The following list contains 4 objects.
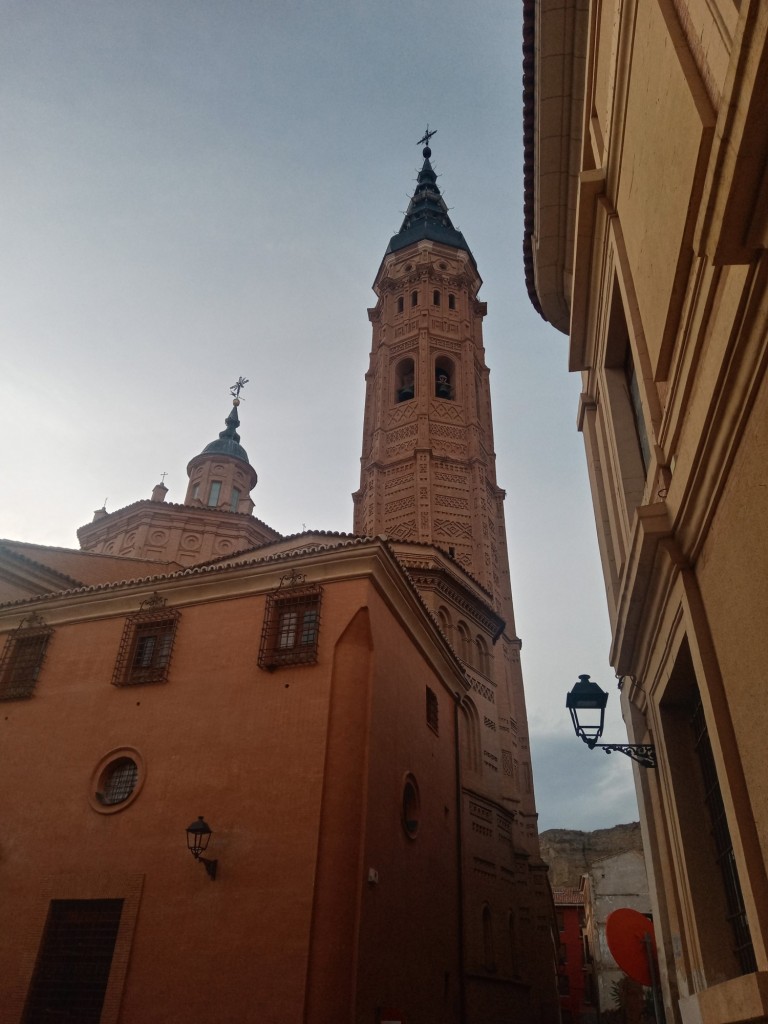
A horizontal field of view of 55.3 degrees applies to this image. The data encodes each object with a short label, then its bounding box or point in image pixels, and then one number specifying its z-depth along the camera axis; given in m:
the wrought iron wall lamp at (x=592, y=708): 6.90
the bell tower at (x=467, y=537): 17.66
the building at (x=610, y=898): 33.19
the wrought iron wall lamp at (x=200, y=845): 9.59
